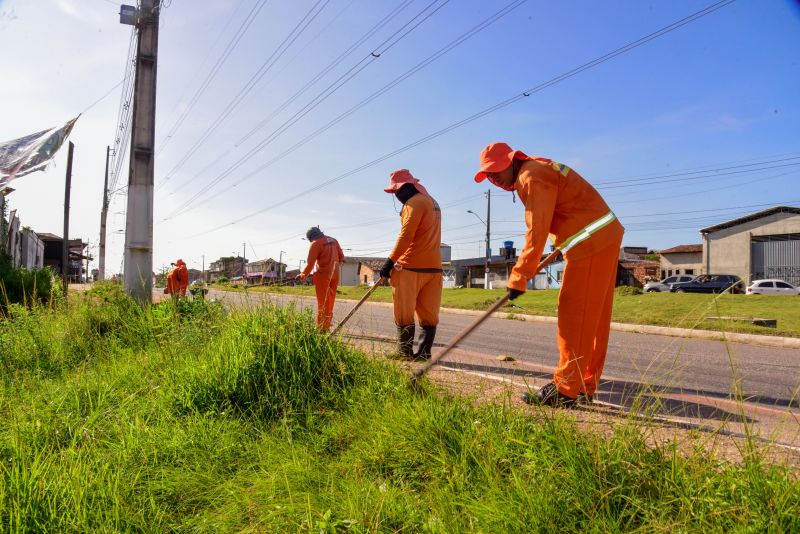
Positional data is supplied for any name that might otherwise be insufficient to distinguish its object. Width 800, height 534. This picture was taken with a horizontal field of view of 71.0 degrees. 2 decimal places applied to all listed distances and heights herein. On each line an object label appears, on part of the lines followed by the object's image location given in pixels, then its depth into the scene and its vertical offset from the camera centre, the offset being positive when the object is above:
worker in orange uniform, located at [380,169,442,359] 5.12 +0.12
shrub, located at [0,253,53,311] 11.31 -0.09
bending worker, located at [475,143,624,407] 3.29 +0.17
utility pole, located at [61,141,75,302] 13.57 +1.13
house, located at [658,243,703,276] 46.88 +2.55
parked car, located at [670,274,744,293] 31.67 +0.38
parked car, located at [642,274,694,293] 37.66 +0.34
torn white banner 10.34 +2.55
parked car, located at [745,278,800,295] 29.92 +0.16
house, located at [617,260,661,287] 49.84 +1.52
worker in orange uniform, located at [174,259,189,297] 13.69 +0.19
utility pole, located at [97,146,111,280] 30.94 +1.99
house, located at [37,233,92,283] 54.46 +2.76
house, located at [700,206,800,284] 34.22 +2.97
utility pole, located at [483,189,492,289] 48.09 +6.50
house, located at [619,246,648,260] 67.19 +4.58
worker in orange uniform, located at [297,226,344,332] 7.44 +0.33
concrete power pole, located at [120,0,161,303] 9.16 +1.96
